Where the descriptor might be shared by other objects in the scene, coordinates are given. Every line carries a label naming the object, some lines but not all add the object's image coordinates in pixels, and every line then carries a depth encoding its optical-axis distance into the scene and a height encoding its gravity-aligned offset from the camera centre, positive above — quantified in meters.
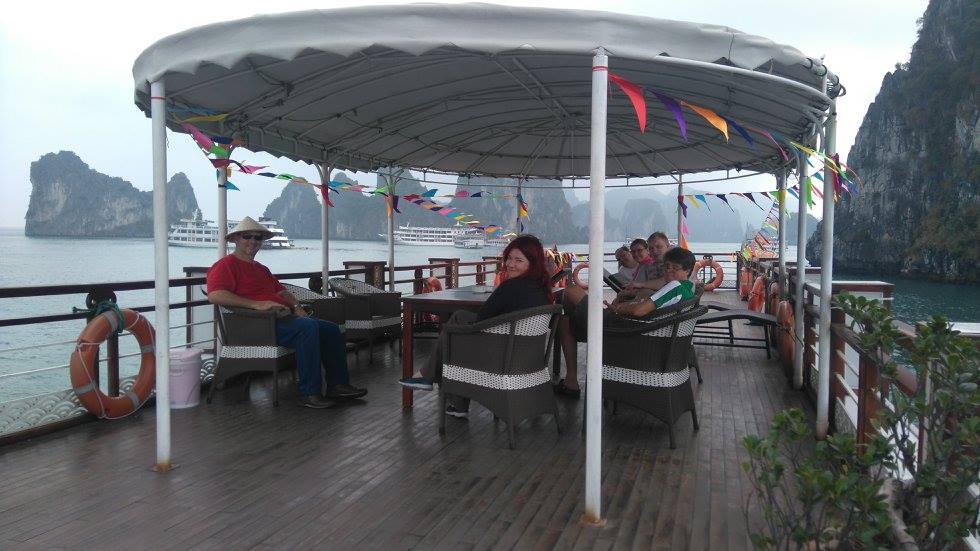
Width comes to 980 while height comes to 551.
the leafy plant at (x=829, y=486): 1.27 -0.52
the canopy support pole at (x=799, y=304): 4.34 -0.40
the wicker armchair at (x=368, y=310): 5.21 -0.57
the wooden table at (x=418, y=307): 3.84 -0.38
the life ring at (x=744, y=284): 11.56 -0.67
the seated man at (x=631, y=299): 3.29 -0.33
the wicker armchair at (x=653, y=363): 3.15 -0.62
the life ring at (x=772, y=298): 6.30 -0.52
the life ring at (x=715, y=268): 7.86 -0.33
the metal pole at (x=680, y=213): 7.76 +0.49
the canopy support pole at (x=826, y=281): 3.24 -0.16
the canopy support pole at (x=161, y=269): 2.71 -0.11
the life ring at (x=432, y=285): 7.75 -0.48
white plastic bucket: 3.77 -0.83
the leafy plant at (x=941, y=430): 1.33 -0.44
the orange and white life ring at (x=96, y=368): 3.33 -0.71
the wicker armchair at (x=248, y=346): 3.85 -0.65
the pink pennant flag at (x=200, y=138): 3.10 +0.56
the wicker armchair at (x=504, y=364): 3.08 -0.61
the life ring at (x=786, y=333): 4.75 -0.68
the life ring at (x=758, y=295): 8.43 -0.64
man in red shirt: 3.83 -0.47
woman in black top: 3.20 -0.23
